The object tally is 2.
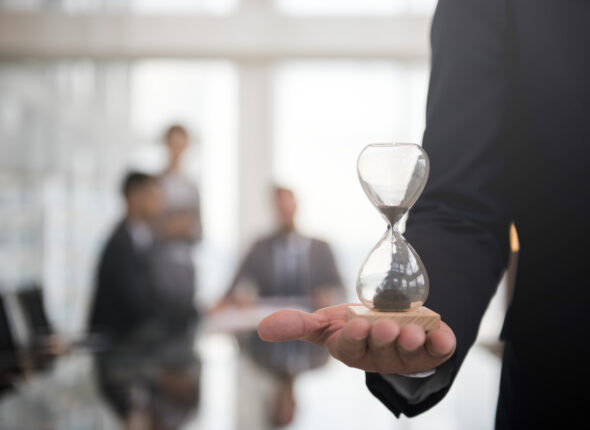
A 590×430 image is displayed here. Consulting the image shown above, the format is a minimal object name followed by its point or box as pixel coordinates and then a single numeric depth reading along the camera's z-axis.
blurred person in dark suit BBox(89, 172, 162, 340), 3.58
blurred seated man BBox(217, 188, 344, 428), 3.70
